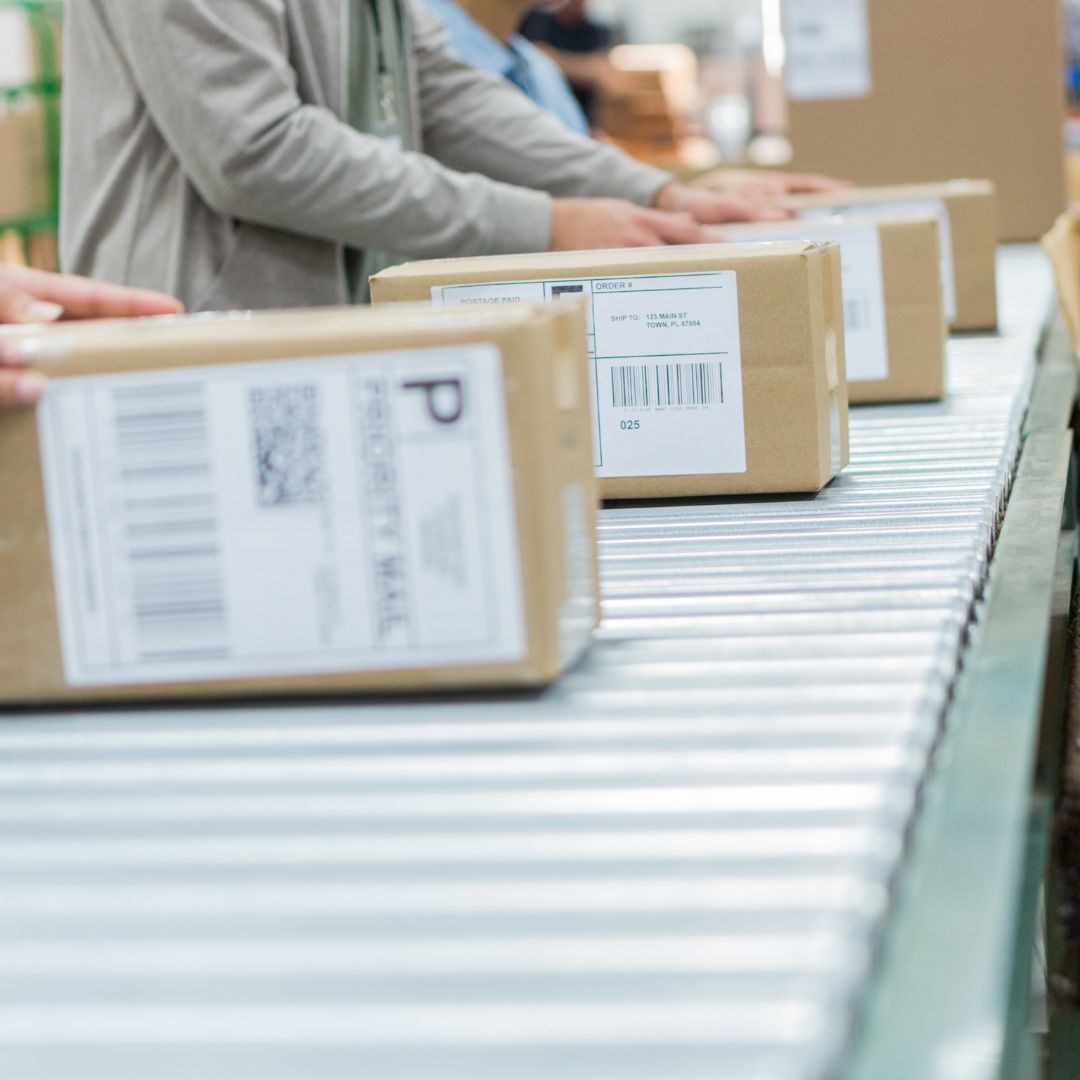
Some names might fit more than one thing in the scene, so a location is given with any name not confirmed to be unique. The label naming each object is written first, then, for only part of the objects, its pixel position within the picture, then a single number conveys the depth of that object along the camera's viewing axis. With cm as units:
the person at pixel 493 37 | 303
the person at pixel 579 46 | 709
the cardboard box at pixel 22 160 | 520
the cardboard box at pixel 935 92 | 338
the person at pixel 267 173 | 207
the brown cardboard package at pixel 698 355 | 166
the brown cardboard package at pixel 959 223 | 224
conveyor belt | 107
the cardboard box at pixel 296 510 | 140
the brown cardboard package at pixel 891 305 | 195
